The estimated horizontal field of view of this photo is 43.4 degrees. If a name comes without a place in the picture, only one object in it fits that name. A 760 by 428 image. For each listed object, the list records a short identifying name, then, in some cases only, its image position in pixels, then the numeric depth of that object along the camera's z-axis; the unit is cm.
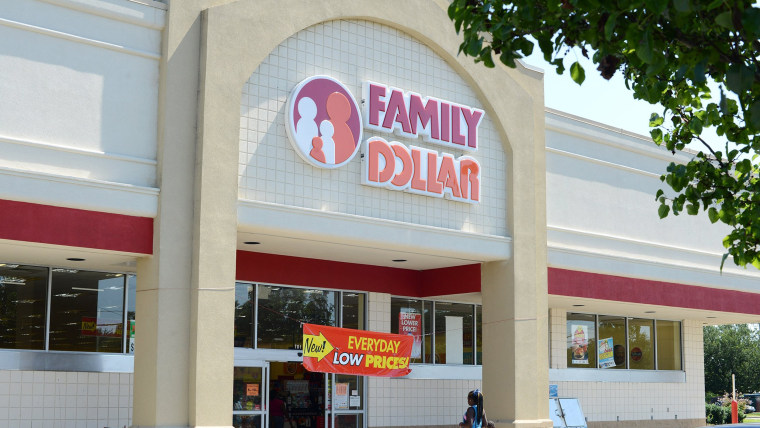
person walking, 1738
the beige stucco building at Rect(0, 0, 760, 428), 1620
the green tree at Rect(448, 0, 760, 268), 795
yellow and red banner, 1962
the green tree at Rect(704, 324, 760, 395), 7044
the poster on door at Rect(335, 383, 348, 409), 2256
